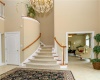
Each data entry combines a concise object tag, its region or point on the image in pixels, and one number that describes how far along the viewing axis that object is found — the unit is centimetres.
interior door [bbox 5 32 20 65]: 485
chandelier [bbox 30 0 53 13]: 282
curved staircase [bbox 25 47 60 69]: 432
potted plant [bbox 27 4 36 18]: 549
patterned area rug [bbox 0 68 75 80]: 311
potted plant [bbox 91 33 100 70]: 413
